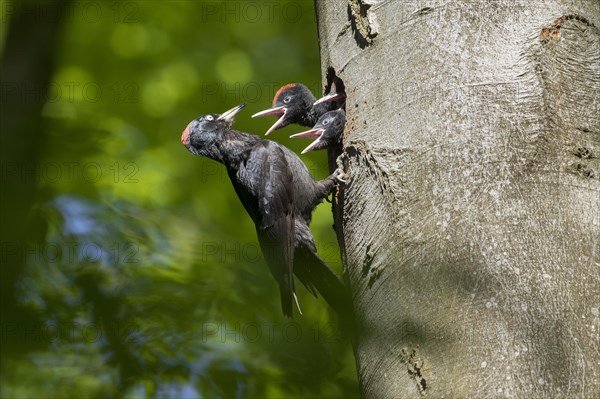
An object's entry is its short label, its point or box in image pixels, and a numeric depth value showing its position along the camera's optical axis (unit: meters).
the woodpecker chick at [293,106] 10.94
